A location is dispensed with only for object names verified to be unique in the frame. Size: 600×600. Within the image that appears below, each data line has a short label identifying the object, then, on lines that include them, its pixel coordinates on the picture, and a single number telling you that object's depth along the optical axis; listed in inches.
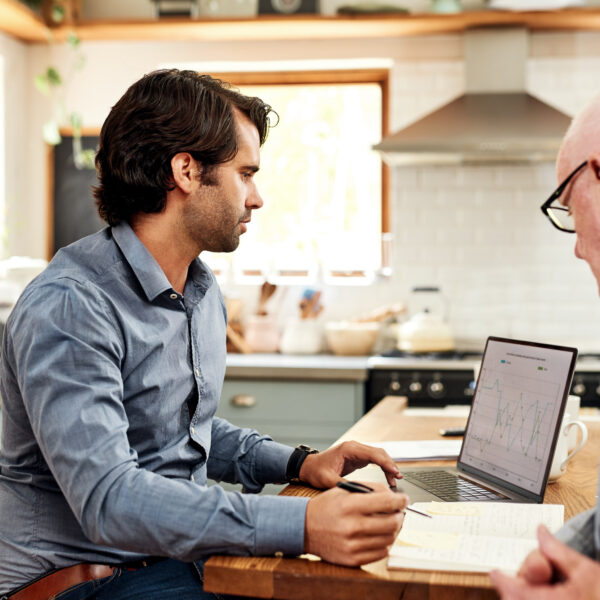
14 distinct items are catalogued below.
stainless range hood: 151.0
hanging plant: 177.8
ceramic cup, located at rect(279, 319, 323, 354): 169.9
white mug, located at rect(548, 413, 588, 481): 70.1
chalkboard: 186.5
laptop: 63.8
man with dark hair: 49.9
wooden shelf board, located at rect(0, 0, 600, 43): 161.2
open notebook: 48.6
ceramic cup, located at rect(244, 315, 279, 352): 171.8
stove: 147.3
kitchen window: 182.9
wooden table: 46.0
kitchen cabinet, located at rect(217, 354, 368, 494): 148.1
